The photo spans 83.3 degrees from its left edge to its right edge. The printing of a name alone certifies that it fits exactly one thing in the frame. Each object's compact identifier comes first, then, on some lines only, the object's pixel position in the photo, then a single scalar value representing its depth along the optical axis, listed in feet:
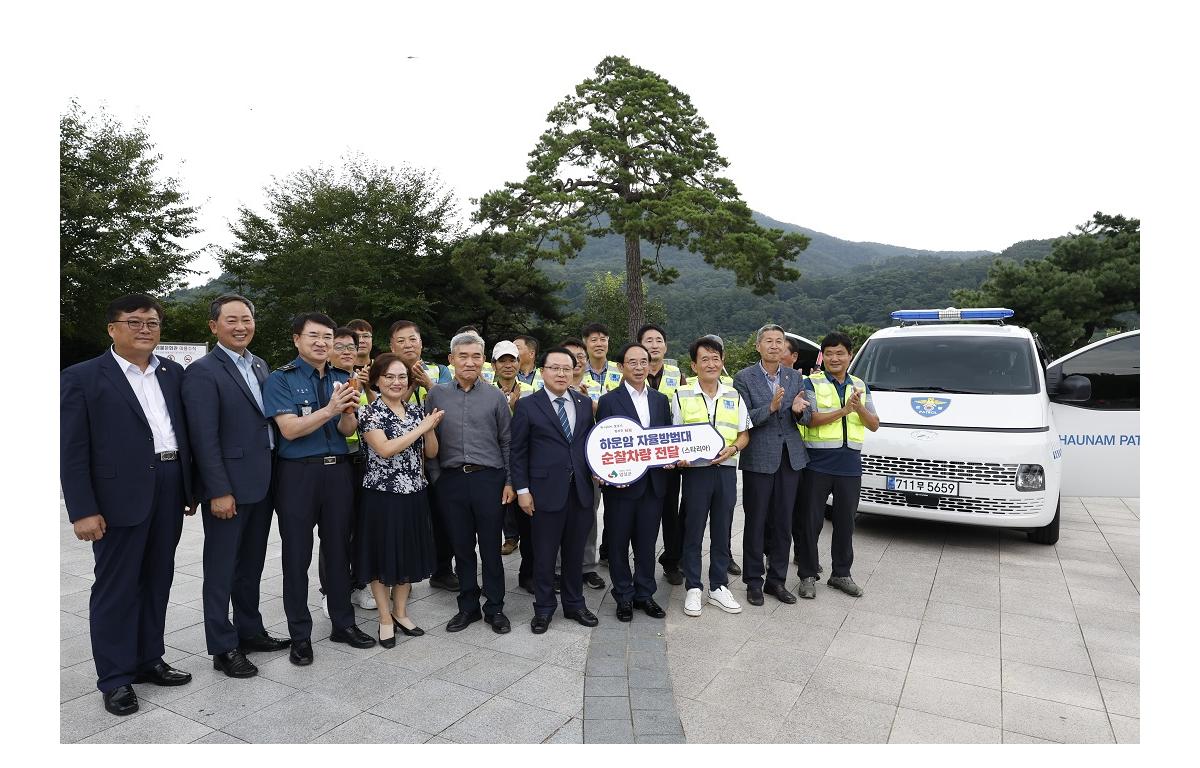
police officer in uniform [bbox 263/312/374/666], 11.56
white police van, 18.37
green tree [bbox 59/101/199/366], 51.08
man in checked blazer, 15.06
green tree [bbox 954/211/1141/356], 66.80
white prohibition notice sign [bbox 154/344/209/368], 32.60
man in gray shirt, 13.12
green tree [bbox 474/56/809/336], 58.65
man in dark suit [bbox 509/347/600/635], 13.34
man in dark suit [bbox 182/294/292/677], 10.94
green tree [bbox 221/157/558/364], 76.79
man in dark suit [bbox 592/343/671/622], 13.80
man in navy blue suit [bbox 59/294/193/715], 9.86
